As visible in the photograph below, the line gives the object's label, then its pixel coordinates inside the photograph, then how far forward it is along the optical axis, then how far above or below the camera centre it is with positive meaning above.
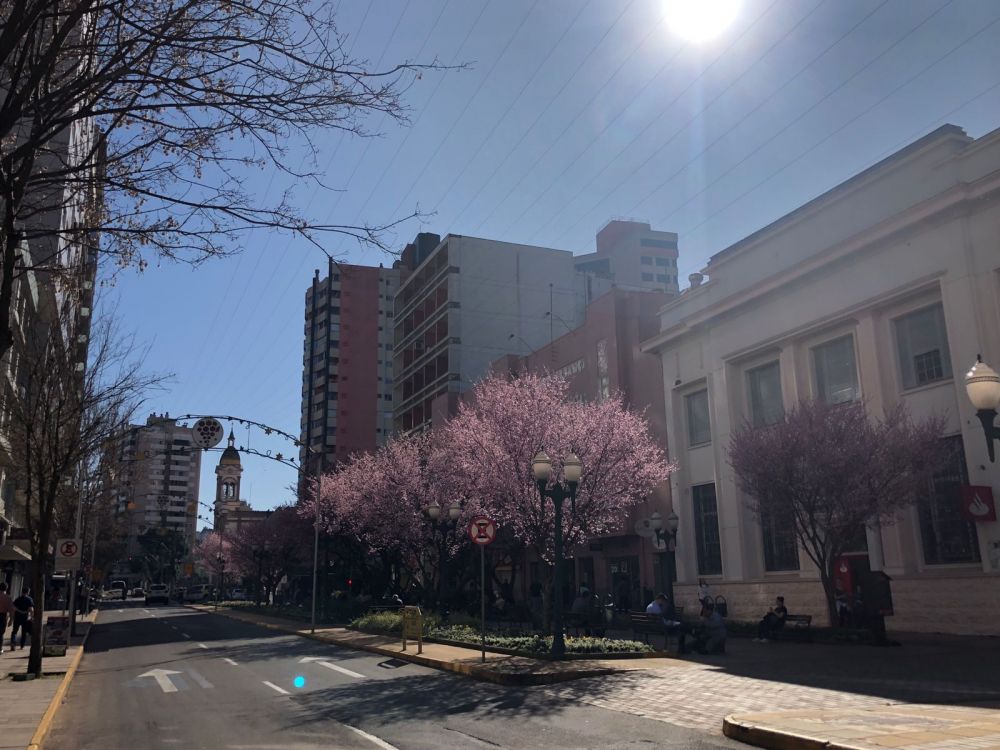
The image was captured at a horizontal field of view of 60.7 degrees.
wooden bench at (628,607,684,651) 20.94 -1.43
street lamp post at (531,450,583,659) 18.33 +1.92
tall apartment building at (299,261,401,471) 108.50 +25.88
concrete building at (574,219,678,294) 93.56 +34.82
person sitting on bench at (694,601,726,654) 19.84 -1.61
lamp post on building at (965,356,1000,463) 11.88 +2.26
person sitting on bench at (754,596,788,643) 23.61 -1.62
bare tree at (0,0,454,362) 7.54 +4.48
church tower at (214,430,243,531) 83.78 +10.33
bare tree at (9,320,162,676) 17.72 +3.67
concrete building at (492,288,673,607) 37.64 +8.45
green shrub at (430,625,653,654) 19.00 -1.74
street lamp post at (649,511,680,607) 28.98 +1.13
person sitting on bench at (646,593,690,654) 20.00 -1.32
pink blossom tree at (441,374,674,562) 23.69 +3.32
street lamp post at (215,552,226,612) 83.01 +0.58
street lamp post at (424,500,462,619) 34.00 +0.63
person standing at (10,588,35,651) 24.42 -0.94
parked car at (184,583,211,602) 82.06 -1.78
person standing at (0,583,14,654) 22.47 -0.73
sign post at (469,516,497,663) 18.27 +0.80
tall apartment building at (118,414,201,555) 166.88 +17.29
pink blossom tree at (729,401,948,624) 22.61 +2.48
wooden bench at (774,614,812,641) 22.59 -1.78
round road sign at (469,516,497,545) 18.28 +0.83
